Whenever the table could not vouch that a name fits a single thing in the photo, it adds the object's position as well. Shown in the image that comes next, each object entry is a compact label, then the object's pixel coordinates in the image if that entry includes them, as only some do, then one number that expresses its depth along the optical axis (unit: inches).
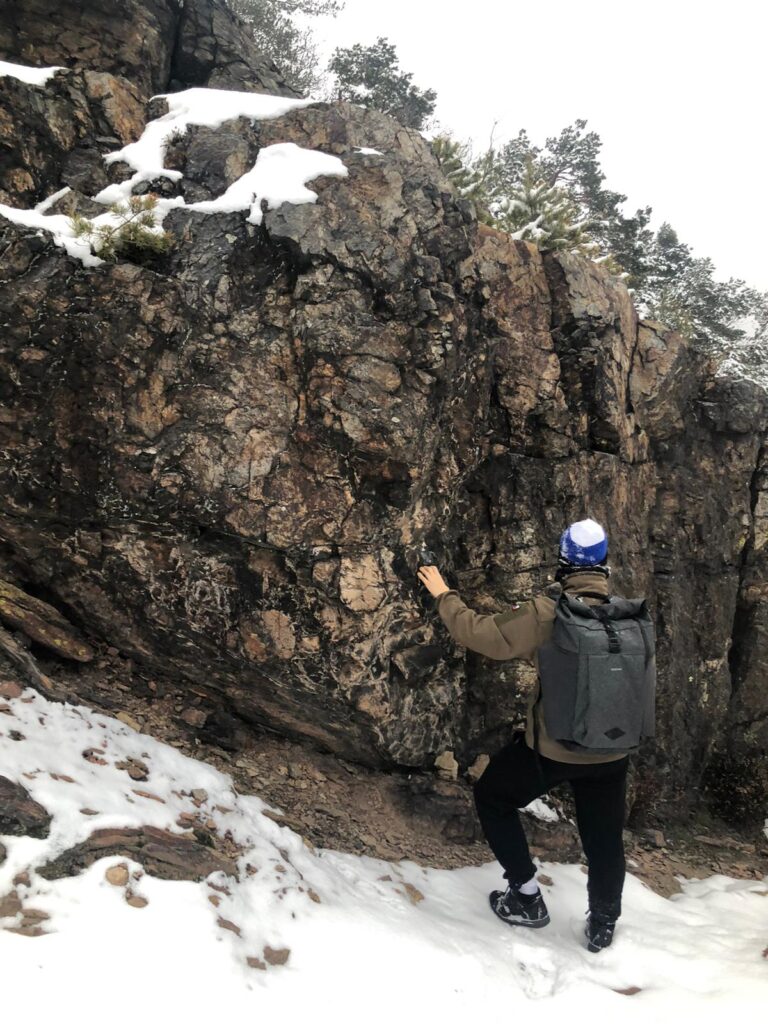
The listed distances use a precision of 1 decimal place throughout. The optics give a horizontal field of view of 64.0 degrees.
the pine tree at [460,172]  355.6
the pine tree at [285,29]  556.1
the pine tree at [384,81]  597.0
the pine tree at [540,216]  307.7
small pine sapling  183.2
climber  140.2
